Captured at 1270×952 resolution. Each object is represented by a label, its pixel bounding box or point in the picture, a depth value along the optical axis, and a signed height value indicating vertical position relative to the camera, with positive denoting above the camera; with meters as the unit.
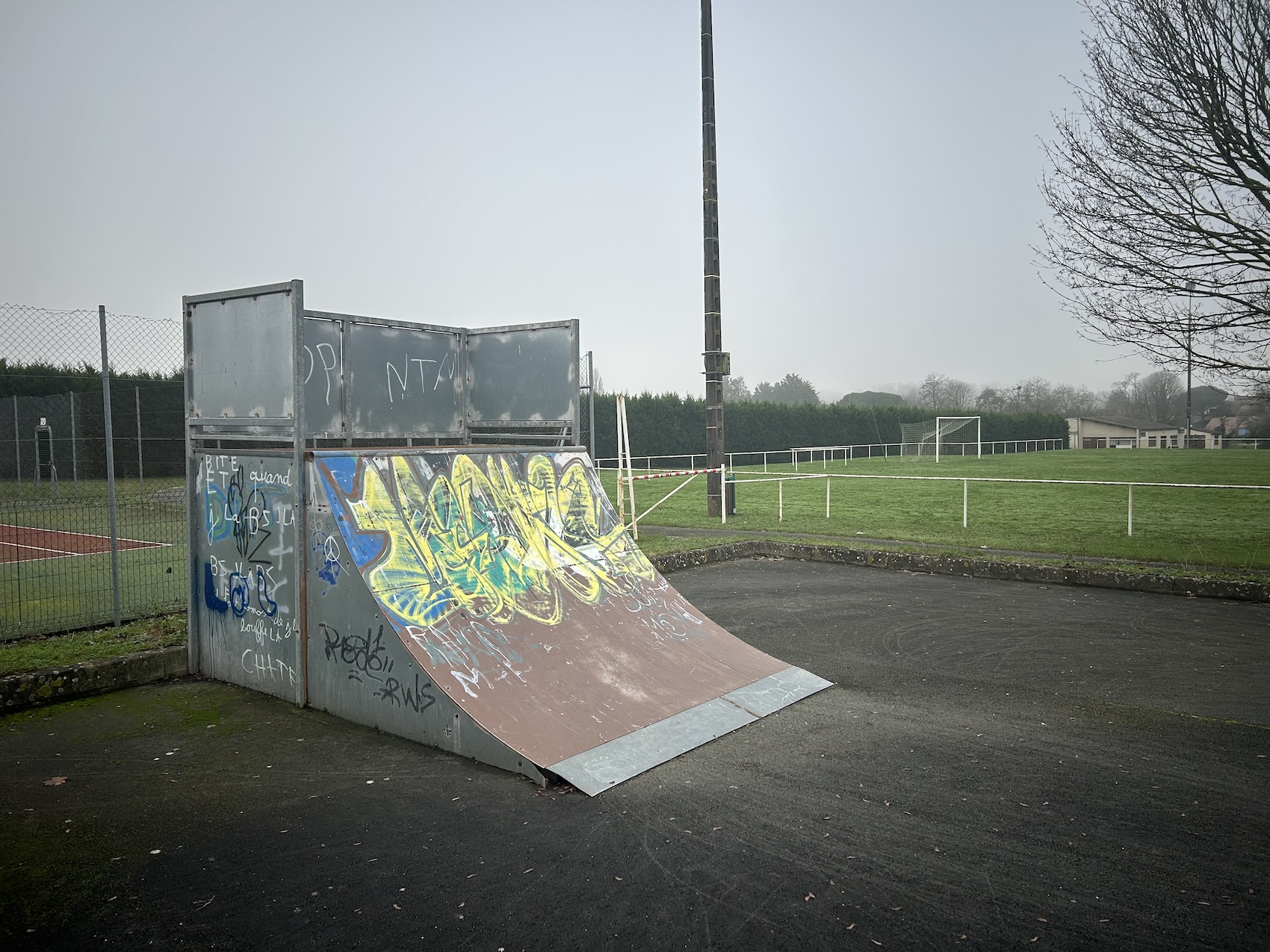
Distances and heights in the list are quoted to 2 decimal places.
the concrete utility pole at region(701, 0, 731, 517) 16.31 +3.99
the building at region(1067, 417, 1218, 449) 88.38 -0.39
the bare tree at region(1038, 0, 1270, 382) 10.80 +3.61
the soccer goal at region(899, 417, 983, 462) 52.00 -0.28
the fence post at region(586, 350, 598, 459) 10.93 +0.78
